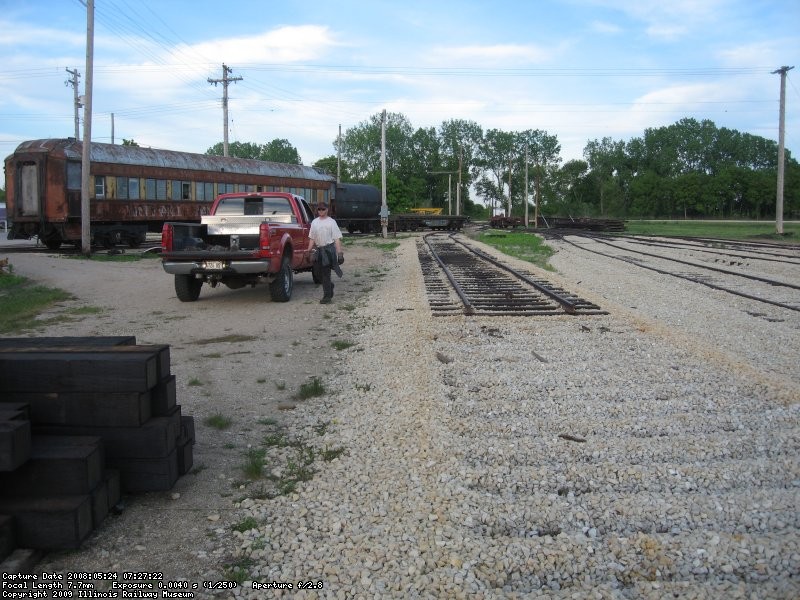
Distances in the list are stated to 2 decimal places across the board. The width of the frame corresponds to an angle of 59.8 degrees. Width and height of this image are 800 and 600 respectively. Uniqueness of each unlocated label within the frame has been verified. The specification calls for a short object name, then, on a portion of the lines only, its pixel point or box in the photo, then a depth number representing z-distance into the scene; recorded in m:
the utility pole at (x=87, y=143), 21.80
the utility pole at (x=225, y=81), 40.77
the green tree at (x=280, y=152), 129.75
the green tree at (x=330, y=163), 101.87
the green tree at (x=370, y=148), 115.88
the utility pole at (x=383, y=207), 37.34
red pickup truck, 11.46
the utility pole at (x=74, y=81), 49.41
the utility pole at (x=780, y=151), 36.78
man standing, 12.36
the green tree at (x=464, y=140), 122.69
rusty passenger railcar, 23.77
